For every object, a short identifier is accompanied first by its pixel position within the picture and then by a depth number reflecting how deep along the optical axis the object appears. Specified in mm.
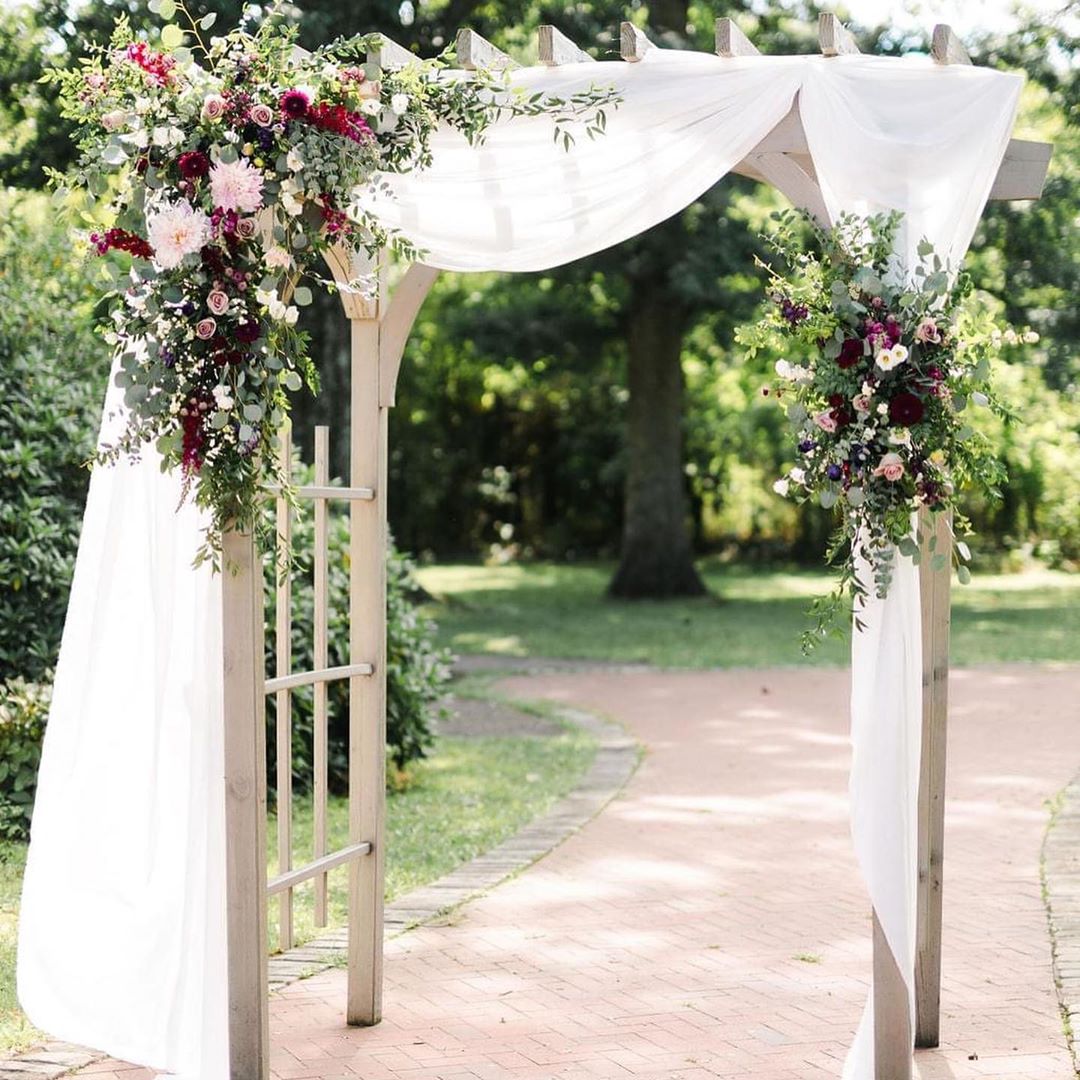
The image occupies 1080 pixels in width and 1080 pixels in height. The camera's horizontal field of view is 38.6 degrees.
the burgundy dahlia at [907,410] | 3650
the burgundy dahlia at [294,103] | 3568
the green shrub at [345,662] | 7496
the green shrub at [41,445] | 7125
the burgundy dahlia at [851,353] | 3695
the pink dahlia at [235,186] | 3512
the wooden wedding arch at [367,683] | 3877
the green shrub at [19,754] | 6621
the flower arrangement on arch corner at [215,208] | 3568
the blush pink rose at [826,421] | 3715
